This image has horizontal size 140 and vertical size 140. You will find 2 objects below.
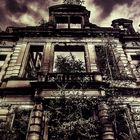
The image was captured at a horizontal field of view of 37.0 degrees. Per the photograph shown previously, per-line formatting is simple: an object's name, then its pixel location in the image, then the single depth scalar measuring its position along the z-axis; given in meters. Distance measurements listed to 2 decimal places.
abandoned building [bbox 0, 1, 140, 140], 10.14
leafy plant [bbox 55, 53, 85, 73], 13.44
